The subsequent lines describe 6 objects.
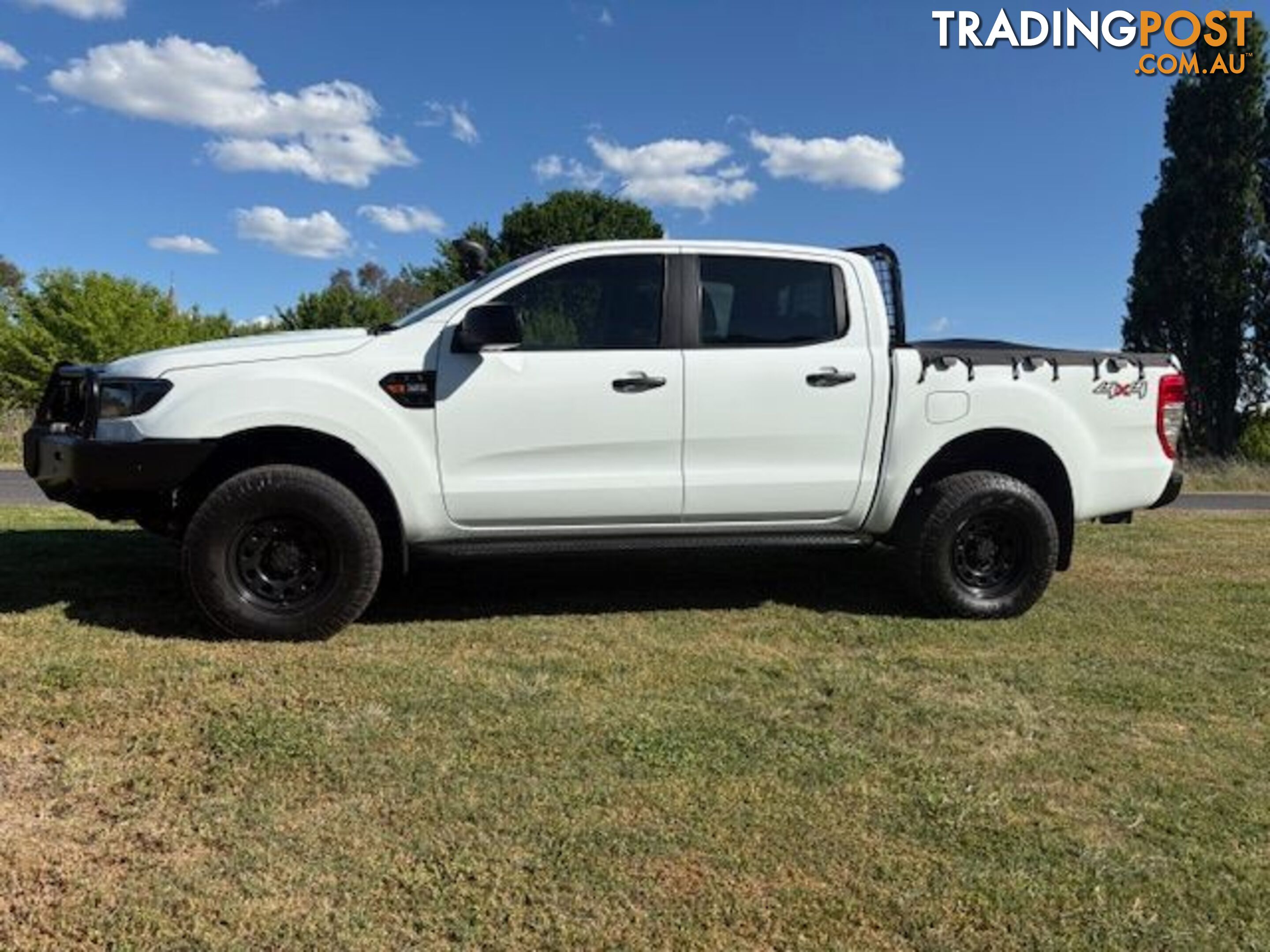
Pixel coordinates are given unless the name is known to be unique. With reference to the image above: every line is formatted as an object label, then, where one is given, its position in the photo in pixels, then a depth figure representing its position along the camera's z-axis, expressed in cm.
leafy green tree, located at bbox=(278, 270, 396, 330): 4481
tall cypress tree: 2820
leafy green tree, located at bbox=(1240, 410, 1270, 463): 2878
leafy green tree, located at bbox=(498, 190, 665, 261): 4059
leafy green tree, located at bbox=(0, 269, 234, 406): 3875
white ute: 468
